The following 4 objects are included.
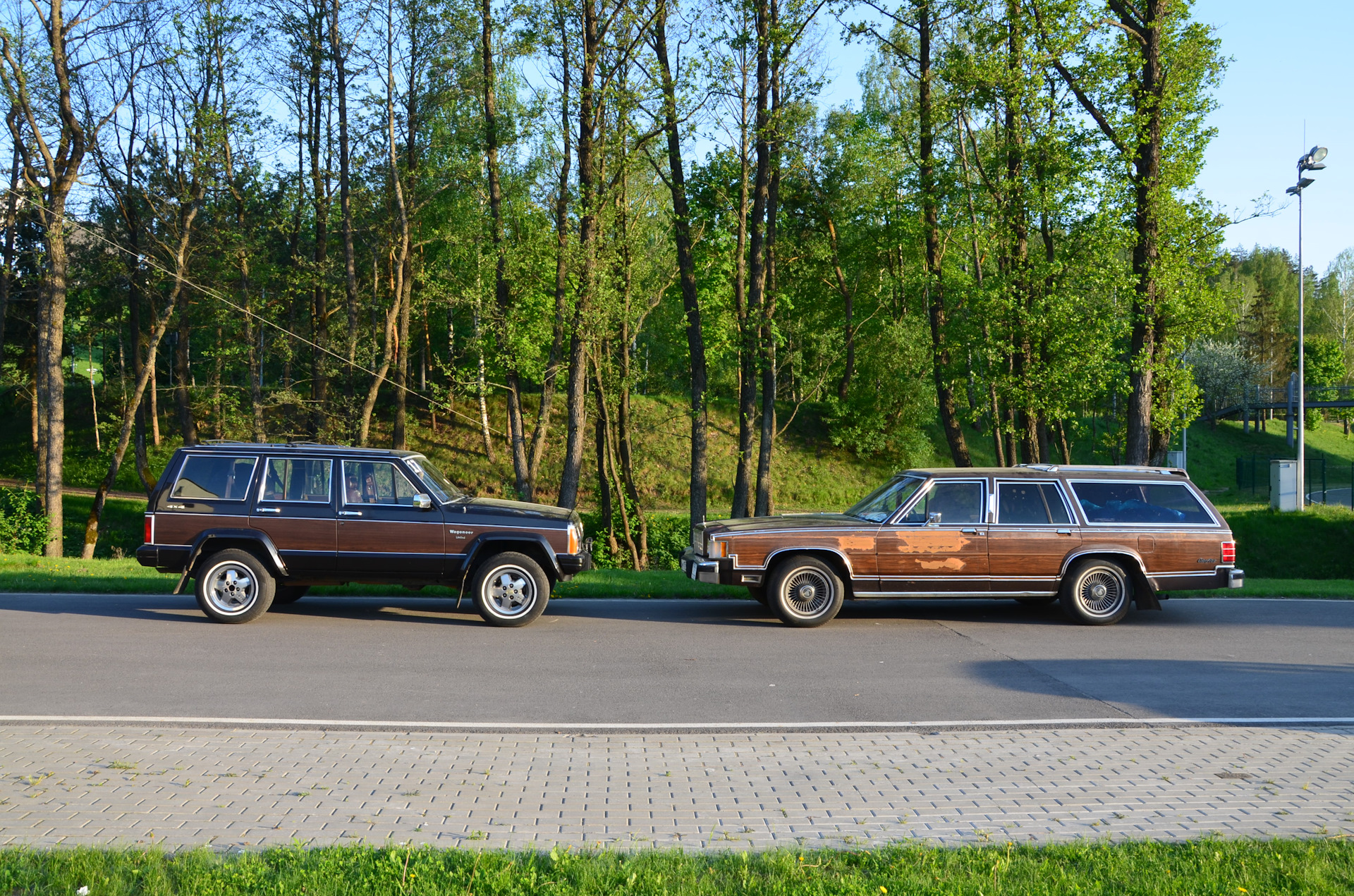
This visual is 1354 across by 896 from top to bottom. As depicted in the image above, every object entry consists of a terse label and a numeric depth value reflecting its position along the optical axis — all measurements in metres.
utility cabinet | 26.17
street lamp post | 24.73
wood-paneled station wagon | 11.20
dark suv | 10.99
